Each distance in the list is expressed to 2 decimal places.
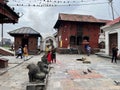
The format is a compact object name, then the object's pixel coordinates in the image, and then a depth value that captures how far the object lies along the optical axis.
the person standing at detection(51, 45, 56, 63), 7.91
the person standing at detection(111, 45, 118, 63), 7.70
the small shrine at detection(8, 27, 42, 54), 13.79
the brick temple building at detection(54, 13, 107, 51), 14.65
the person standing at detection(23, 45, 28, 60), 9.71
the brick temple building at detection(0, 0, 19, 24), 5.22
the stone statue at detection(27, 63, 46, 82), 3.50
